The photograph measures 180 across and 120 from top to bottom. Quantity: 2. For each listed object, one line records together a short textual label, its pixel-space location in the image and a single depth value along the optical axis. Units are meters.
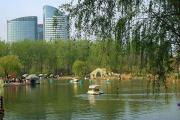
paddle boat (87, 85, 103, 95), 52.14
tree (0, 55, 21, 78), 93.25
